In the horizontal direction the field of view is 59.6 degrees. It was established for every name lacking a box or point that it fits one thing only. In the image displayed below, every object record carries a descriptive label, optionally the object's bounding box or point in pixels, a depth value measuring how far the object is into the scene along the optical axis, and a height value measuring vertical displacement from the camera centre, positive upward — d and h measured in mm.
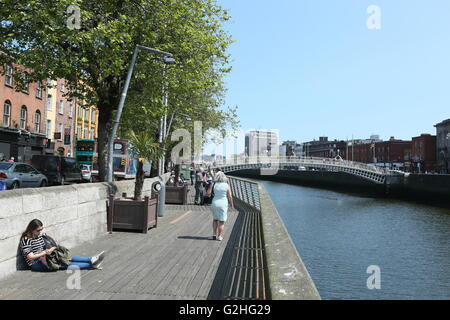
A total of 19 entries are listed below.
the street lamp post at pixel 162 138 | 24747 +1834
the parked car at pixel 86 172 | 29355 -523
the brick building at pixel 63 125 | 43219 +4589
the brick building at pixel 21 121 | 31234 +3773
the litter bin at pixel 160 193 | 12719 -916
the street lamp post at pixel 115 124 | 11809 +1249
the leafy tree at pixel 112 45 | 12375 +4173
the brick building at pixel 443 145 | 76875 +4612
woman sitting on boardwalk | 5949 -1331
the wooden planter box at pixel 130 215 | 9969 -1261
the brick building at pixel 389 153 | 102438 +4247
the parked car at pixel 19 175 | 15828 -454
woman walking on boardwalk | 9008 -881
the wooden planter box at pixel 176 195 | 18203 -1339
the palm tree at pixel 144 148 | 11594 +551
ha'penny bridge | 62231 +367
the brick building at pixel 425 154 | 85125 +3120
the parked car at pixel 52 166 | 20531 -63
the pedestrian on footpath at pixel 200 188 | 18100 -1016
